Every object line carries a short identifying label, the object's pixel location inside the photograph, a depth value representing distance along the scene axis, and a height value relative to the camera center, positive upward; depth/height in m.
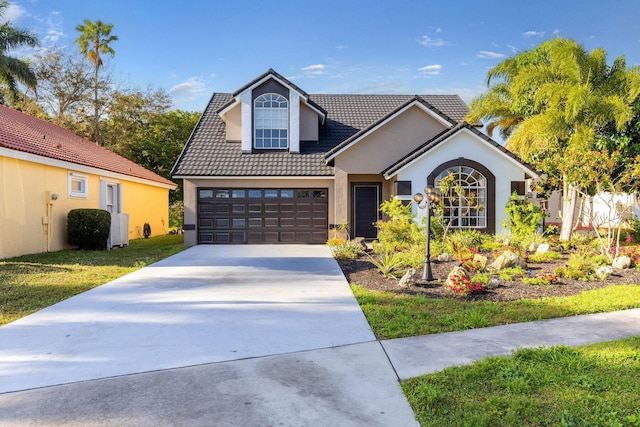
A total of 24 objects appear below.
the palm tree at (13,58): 14.69 +5.32
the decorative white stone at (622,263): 9.77 -1.18
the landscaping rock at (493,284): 7.79 -1.32
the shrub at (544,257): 10.94 -1.19
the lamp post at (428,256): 8.36 -0.88
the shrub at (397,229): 10.53 -0.45
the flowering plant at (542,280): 8.09 -1.31
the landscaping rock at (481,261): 9.68 -1.13
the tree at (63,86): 28.73 +8.57
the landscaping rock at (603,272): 8.67 -1.25
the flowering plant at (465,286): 7.25 -1.28
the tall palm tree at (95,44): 29.22 +11.52
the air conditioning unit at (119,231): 15.55 -0.73
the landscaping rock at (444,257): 10.96 -1.19
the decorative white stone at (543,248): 11.65 -1.03
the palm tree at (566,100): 13.80 +3.75
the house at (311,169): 15.06 +1.56
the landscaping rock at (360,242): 13.17 -0.97
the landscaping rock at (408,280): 8.03 -1.29
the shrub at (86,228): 13.71 -0.52
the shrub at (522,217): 14.55 -0.20
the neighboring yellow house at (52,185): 11.59 +0.88
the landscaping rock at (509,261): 9.62 -1.12
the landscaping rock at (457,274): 7.51 -1.11
